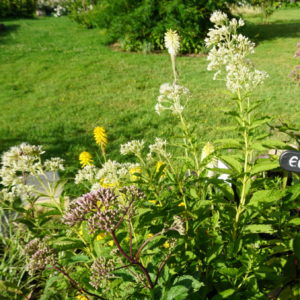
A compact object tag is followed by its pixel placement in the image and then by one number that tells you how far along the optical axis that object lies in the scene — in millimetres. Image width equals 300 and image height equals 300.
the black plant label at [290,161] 1046
